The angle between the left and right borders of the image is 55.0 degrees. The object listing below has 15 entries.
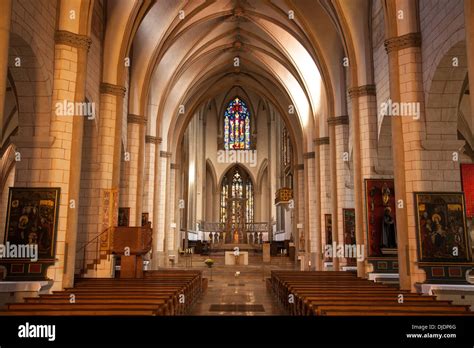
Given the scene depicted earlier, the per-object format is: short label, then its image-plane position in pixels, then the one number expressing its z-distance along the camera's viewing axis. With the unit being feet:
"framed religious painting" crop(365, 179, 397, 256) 42.98
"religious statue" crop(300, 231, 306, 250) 85.56
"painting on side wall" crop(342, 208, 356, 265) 55.06
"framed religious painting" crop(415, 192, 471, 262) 33.40
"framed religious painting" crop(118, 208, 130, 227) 55.62
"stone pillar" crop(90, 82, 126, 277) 45.24
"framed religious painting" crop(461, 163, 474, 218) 45.21
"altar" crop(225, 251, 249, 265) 80.66
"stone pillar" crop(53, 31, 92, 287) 34.81
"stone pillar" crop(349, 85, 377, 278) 46.16
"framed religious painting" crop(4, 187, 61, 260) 32.55
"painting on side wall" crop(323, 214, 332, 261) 66.90
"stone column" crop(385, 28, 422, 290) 34.60
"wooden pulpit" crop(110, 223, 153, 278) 39.01
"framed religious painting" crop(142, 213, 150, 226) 69.01
